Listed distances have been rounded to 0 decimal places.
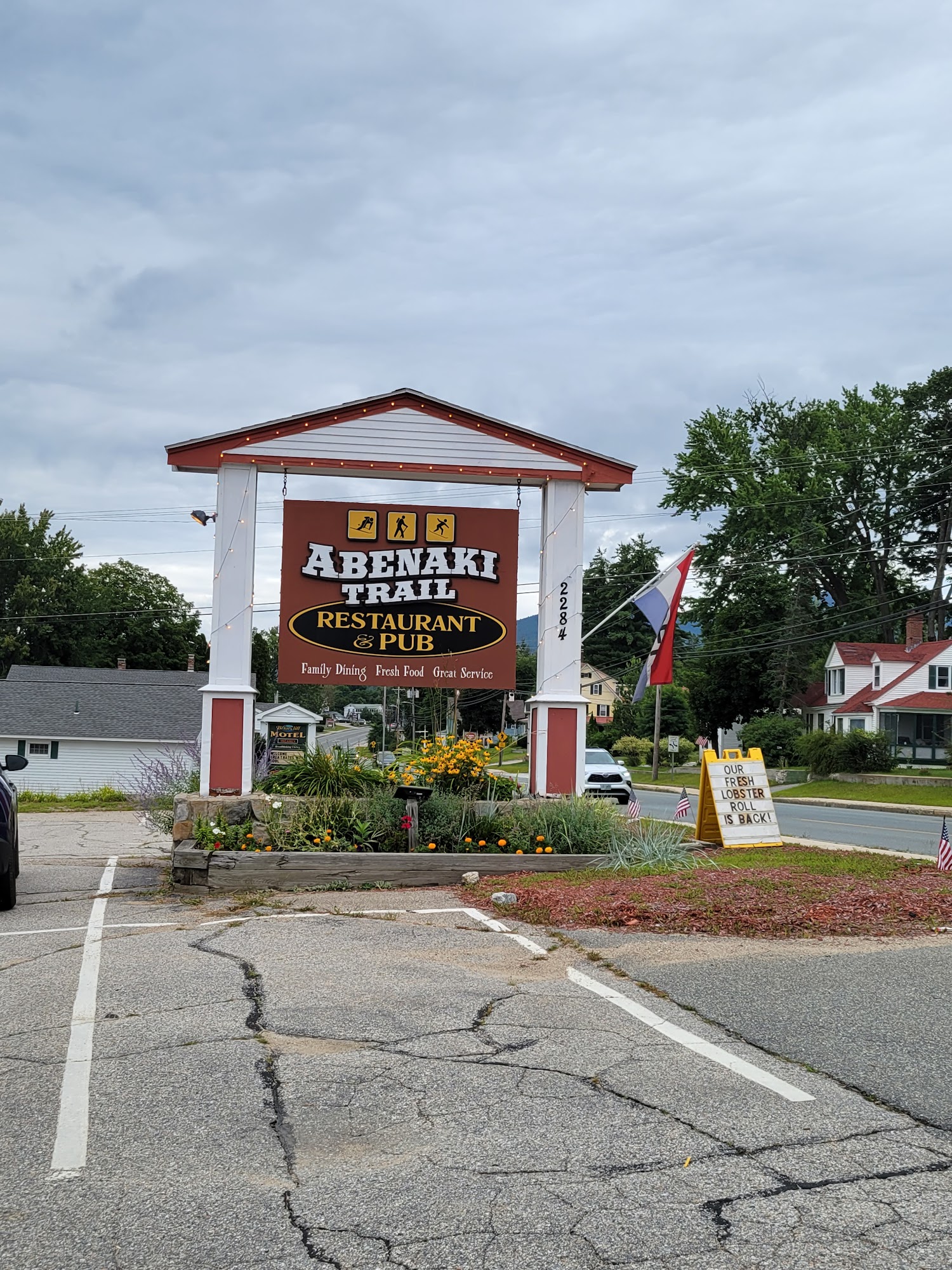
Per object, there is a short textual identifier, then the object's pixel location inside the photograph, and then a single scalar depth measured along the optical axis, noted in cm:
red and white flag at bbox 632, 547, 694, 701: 1661
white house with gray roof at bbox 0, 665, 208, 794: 4391
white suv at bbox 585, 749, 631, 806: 2811
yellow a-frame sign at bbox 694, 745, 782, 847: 1450
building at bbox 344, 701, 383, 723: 14359
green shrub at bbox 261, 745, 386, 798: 1251
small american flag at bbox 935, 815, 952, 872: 1262
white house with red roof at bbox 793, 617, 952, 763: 5331
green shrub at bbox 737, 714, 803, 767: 5091
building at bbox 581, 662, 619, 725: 10119
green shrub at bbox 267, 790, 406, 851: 1159
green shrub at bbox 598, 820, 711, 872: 1165
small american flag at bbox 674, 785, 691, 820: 1831
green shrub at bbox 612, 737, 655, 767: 6216
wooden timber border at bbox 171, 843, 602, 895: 1095
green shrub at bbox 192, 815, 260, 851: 1152
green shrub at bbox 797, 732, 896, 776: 4334
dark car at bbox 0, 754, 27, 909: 993
